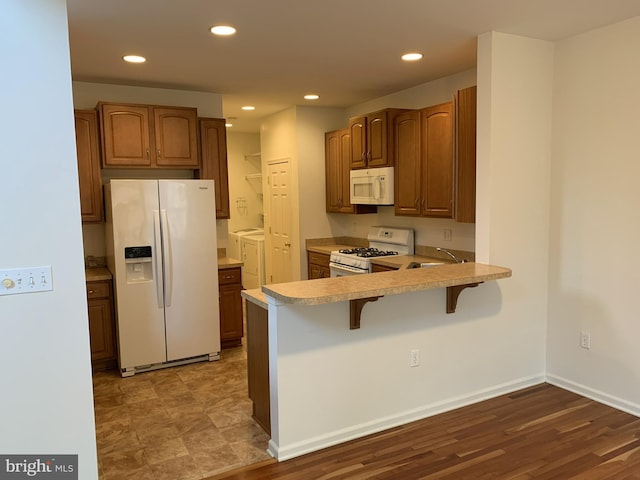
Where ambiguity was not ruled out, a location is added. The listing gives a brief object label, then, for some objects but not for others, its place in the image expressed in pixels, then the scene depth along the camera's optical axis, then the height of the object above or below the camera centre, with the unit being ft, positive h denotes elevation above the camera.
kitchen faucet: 14.36 -1.74
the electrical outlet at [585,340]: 11.41 -3.43
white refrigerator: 13.35 -1.90
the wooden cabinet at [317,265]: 18.17 -2.57
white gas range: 15.86 -1.89
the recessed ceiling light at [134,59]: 11.89 +3.52
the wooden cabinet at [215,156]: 15.75 +1.43
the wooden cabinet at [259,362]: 9.86 -3.43
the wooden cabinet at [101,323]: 13.78 -3.40
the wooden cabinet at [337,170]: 18.03 +1.05
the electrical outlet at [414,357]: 10.50 -3.45
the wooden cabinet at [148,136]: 14.14 +1.95
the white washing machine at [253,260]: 22.56 -2.88
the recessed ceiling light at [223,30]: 9.89 +3.47
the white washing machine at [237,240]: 25.07 -2.08
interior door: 20.04 -0.91
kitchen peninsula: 9.12 -3.08
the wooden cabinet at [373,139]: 15.52 +1.89
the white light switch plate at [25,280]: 6.78 -1.05
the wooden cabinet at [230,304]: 15.51 -3.28
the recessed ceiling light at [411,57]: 12.25 +3.52
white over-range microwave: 15.76 +0.36
